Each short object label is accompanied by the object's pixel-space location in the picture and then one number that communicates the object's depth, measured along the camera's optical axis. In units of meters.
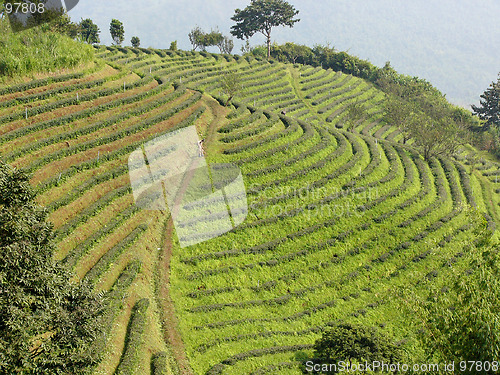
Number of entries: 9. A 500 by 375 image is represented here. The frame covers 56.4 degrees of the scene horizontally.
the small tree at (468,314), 20.62
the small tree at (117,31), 123.44
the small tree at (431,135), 75.06
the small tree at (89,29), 125.00
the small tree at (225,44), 131.62
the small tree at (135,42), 122.76
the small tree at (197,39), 135.12
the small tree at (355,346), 33.09
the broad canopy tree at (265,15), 134.88
